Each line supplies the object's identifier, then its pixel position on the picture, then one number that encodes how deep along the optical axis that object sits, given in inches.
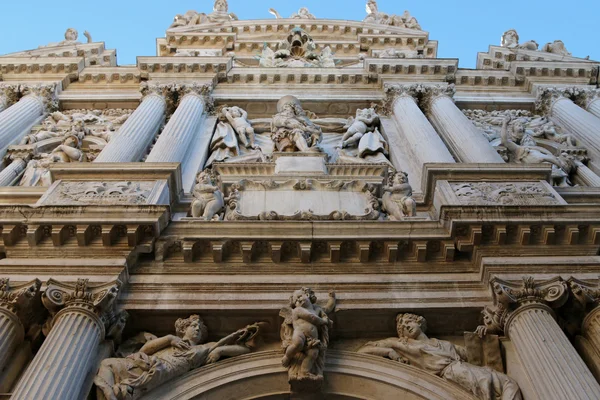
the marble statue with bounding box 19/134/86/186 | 530.6
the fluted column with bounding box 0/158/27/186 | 523.2
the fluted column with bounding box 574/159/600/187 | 523.5
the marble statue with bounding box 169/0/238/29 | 999.0
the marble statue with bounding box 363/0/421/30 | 1015.0
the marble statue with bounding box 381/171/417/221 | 409.7
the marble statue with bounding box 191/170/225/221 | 413.1
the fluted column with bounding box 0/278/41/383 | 295.6
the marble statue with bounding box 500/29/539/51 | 882.1
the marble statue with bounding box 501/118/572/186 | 520.7
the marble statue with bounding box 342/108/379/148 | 595.5
